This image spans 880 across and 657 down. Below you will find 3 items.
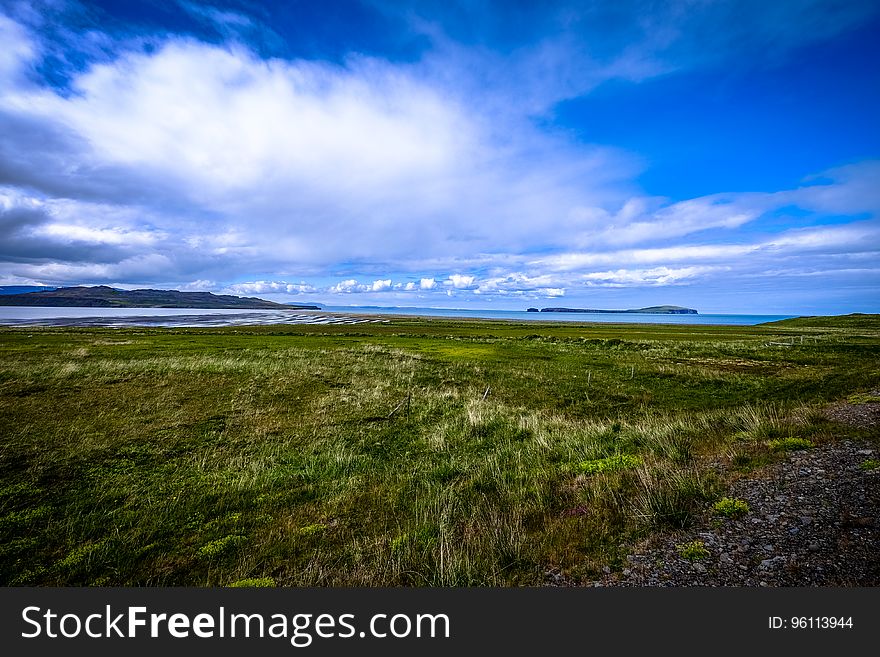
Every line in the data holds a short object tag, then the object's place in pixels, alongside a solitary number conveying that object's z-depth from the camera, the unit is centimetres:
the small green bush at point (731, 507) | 738
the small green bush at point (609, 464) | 1128
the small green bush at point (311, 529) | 921
